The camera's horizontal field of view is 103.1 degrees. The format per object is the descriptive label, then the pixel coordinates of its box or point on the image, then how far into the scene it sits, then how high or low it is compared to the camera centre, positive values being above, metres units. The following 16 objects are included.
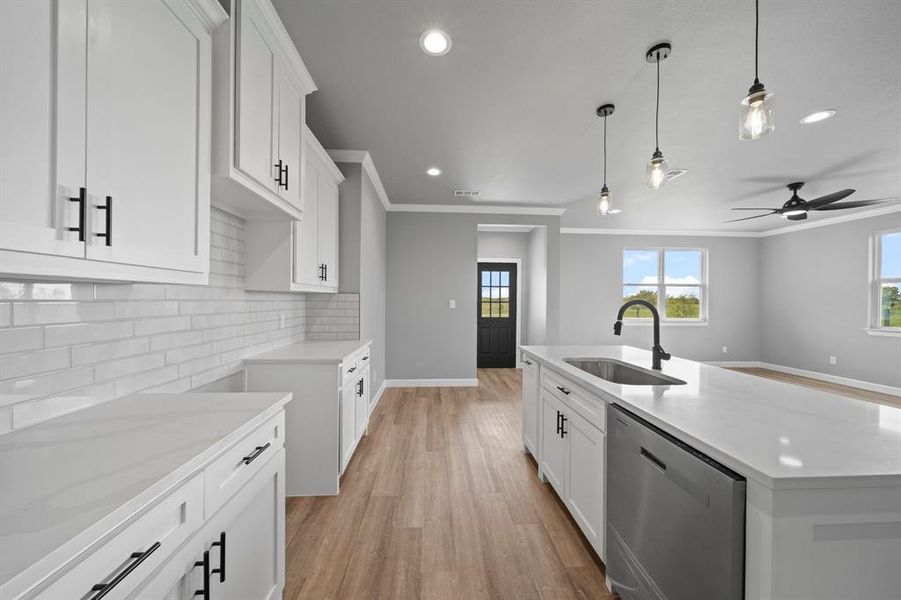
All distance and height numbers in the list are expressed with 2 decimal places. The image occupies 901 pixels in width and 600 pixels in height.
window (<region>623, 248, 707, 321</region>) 7.18 +0.49
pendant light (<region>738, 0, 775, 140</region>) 1.46 +0.80
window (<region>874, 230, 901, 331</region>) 5.17 +0.37
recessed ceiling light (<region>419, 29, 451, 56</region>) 1.89 +1.40
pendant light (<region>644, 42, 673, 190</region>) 1.99 +0.81
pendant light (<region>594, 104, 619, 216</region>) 2.59 +0.78
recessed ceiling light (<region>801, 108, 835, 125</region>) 2.65 +1.42
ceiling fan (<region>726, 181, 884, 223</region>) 3.40 +1.02
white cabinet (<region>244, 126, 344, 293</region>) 2.27 +0.39
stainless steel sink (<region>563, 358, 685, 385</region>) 1.98 -0.43
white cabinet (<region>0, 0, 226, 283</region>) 0.73 +0.40
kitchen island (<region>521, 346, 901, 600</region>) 0.81 -0.43
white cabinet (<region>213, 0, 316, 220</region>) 1.42 +0.84
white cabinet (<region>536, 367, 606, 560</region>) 1.63 -0.80
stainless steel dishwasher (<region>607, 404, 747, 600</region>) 0.91 -0.66
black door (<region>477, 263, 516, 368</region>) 6.97 -0.27
